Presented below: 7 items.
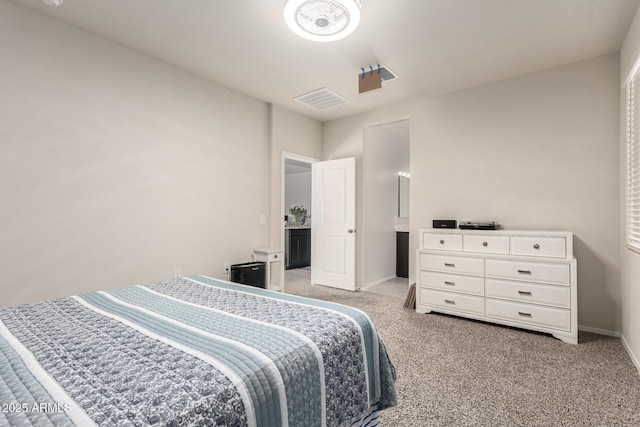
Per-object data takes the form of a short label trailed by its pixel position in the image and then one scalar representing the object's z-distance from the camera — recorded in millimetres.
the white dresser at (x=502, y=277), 2758
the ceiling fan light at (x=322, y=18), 2030
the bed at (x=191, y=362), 768
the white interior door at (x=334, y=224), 4594
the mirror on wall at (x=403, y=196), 5660
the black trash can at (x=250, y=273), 3602
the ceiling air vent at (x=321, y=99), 3904
